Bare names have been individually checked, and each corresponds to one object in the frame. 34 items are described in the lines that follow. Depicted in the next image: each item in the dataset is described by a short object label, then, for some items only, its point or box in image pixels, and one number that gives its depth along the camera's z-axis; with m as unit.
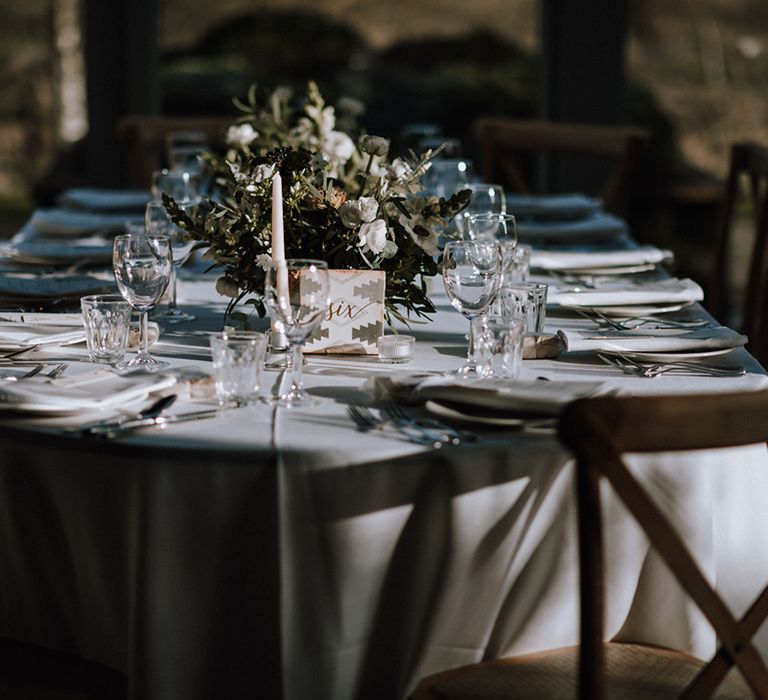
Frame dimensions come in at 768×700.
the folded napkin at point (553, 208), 4.37
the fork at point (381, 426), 2.78
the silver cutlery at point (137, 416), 2.79
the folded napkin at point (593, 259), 3.81
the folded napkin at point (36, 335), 3.13
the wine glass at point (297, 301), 2.91
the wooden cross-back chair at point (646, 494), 2.51
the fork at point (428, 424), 2.78
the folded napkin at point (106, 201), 4.48
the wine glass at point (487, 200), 3.95
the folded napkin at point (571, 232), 4.11
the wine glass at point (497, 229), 3.45
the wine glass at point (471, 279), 3.10
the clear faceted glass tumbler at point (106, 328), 3.08
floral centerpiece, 3.16
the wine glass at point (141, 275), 3.12
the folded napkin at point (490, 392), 2.81
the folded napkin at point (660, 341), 3.12
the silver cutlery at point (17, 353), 3.10
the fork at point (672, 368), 3.05
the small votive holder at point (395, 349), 3.14
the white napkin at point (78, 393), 2.81
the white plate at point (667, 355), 3.09
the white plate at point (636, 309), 3.44
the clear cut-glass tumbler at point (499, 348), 3.01
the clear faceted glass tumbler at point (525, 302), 3.24
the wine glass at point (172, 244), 3.42
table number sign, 3.15
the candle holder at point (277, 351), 3.10
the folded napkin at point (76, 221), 4.18
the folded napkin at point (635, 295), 3.46
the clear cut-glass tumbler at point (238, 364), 2.91
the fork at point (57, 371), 3.02
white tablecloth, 2.75
